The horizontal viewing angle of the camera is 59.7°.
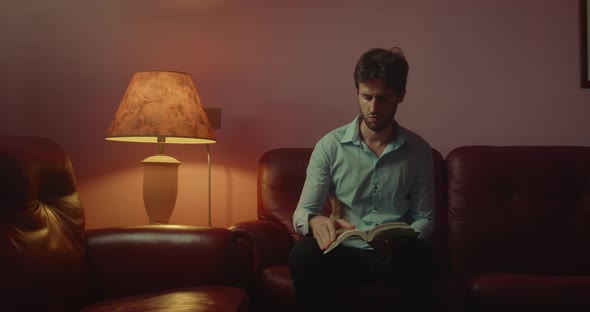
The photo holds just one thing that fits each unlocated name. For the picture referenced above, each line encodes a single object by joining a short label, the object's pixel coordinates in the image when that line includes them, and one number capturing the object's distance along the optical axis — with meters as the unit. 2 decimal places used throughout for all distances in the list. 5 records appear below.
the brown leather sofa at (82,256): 1.45
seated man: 1.57
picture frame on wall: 2.68
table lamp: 2.12
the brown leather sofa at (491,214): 2.08
